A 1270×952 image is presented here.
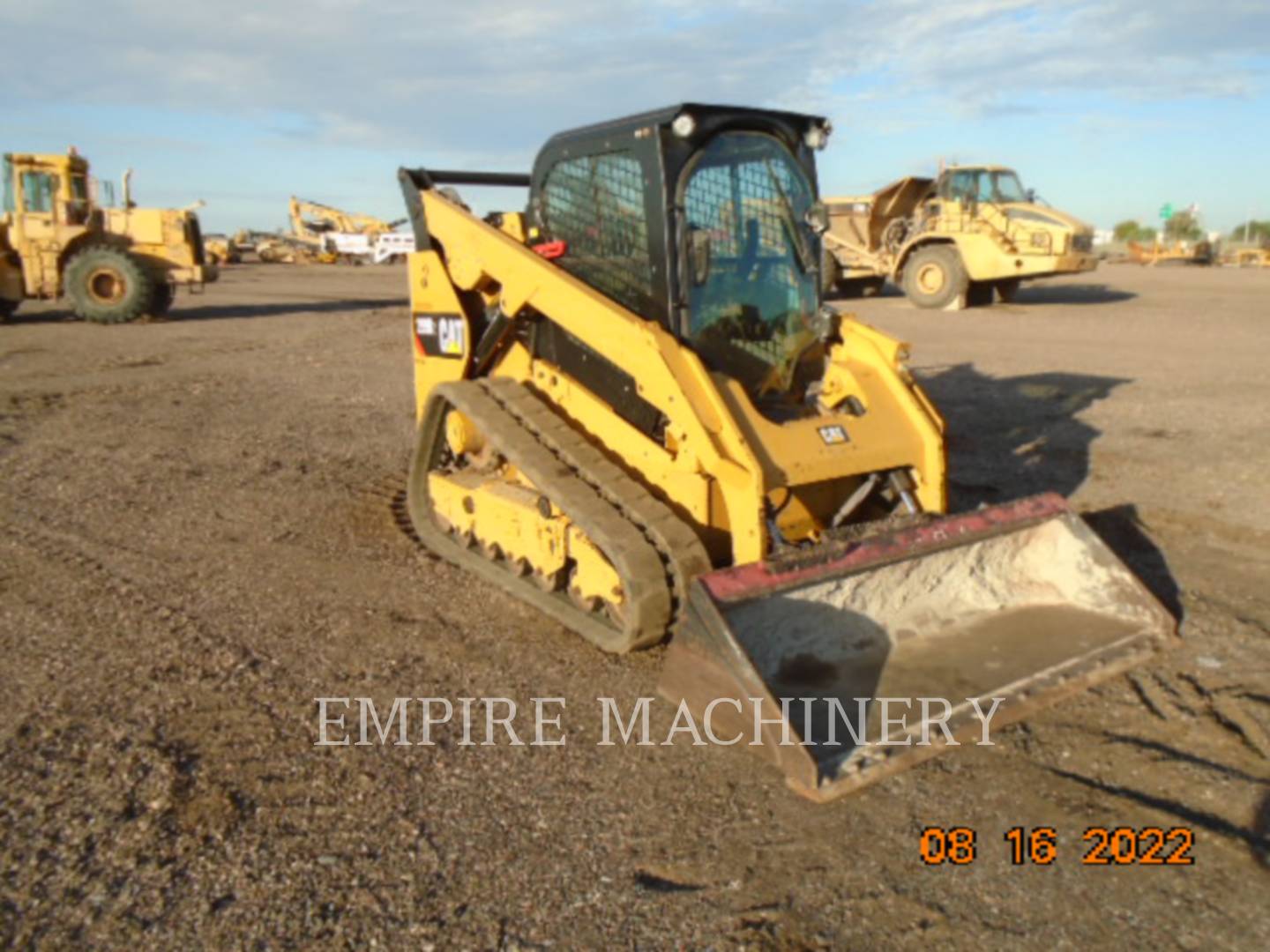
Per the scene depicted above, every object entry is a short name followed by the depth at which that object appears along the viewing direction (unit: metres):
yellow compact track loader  3.84
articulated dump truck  18.78
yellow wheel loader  17.00
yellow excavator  42.00
